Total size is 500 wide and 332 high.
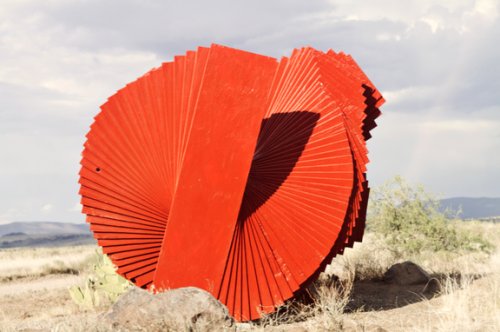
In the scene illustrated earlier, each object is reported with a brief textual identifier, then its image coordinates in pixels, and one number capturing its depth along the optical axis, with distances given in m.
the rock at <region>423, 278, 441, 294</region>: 9.10
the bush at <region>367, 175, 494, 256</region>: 15.80
